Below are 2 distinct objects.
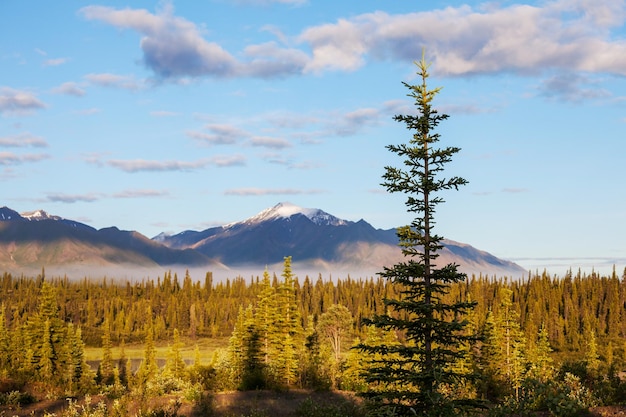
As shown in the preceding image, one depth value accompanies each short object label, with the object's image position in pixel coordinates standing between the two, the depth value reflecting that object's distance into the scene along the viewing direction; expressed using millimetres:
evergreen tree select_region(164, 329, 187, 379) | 77250
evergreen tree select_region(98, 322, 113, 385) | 91188
